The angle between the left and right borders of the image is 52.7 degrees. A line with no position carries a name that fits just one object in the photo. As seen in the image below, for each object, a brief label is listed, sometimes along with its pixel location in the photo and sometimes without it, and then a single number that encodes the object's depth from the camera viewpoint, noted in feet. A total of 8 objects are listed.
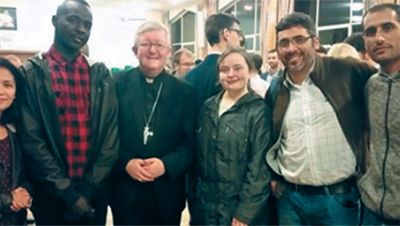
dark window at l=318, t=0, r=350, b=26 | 24.43
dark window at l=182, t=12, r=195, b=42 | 43.53
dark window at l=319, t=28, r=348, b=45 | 24.72
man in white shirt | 6.10
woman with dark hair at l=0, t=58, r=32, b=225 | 5.86
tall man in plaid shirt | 6.06
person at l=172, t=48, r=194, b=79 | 15.37
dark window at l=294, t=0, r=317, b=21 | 26.81
